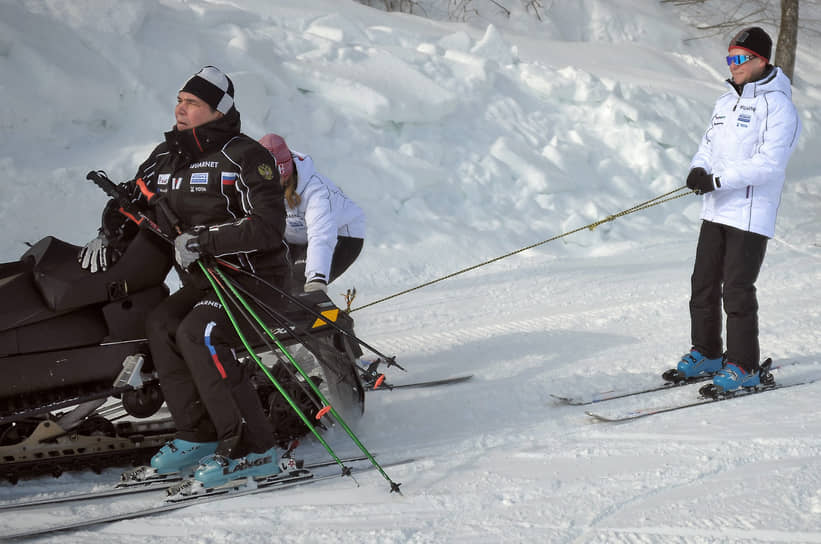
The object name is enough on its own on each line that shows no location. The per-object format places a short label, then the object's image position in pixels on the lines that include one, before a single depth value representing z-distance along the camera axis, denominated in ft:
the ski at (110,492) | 21.34
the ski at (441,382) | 30.15
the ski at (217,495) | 19.88
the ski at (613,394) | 28.53
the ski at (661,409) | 26.55
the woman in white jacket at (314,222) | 27.14
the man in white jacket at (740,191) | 26.99
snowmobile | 21.85
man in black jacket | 21.58
